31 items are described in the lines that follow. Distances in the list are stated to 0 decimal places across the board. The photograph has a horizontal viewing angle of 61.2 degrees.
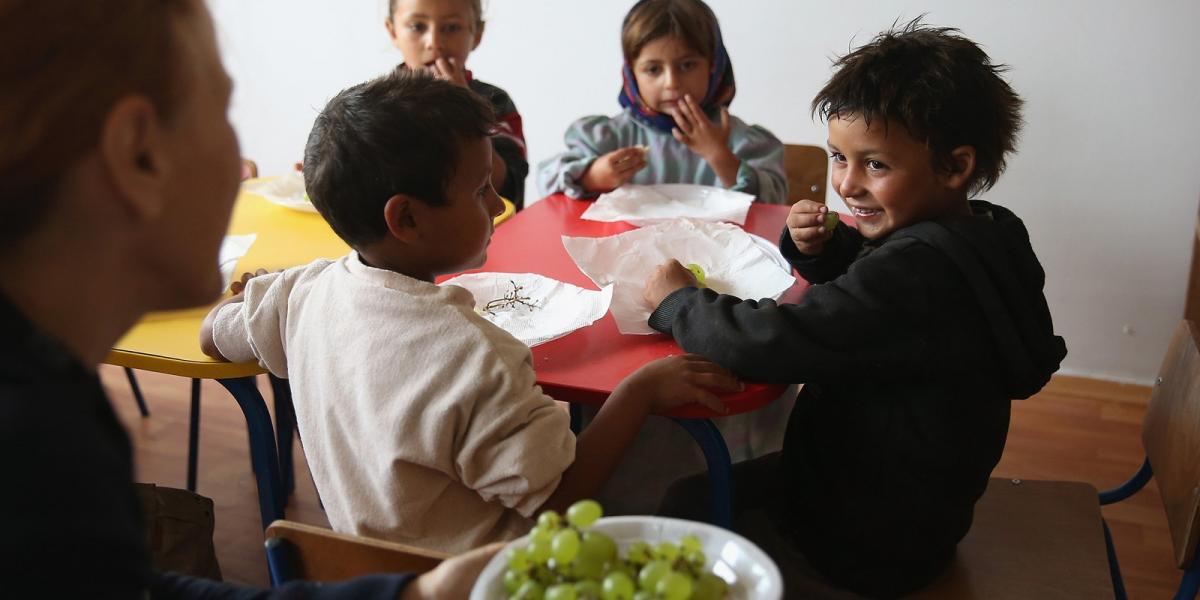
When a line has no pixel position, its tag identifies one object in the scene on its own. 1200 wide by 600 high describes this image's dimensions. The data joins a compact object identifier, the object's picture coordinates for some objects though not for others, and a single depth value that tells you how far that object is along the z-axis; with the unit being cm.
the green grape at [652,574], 58
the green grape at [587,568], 61
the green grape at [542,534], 63
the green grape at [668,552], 61
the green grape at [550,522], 64
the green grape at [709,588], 61
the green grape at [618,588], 58
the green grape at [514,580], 63
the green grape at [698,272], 163
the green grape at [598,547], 62
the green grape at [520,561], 63
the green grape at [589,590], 60
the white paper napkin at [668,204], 200
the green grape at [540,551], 63
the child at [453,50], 239
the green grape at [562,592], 58
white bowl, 64
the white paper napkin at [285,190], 208
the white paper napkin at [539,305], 145
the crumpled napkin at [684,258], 160
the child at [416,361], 108
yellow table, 141
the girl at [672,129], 221
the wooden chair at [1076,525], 136
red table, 130
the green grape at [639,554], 62
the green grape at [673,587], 57
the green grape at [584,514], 64
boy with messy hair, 127
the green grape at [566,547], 61
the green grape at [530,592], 61
